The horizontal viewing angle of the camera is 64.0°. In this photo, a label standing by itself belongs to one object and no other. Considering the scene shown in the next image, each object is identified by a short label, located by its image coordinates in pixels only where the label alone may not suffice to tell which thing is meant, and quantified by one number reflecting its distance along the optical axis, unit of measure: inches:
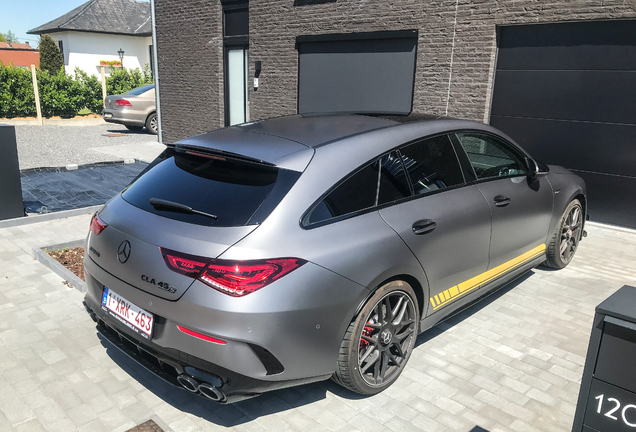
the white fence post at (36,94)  849.5
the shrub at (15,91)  876.0
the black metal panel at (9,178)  262.1
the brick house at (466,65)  297.1
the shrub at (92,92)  998.4
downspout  603.5
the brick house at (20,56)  2231.8
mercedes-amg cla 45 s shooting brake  106.6
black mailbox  75.3
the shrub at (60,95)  925.8
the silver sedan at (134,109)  719.7
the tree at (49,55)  1459.2
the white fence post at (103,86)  982.4
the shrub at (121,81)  1067.3
